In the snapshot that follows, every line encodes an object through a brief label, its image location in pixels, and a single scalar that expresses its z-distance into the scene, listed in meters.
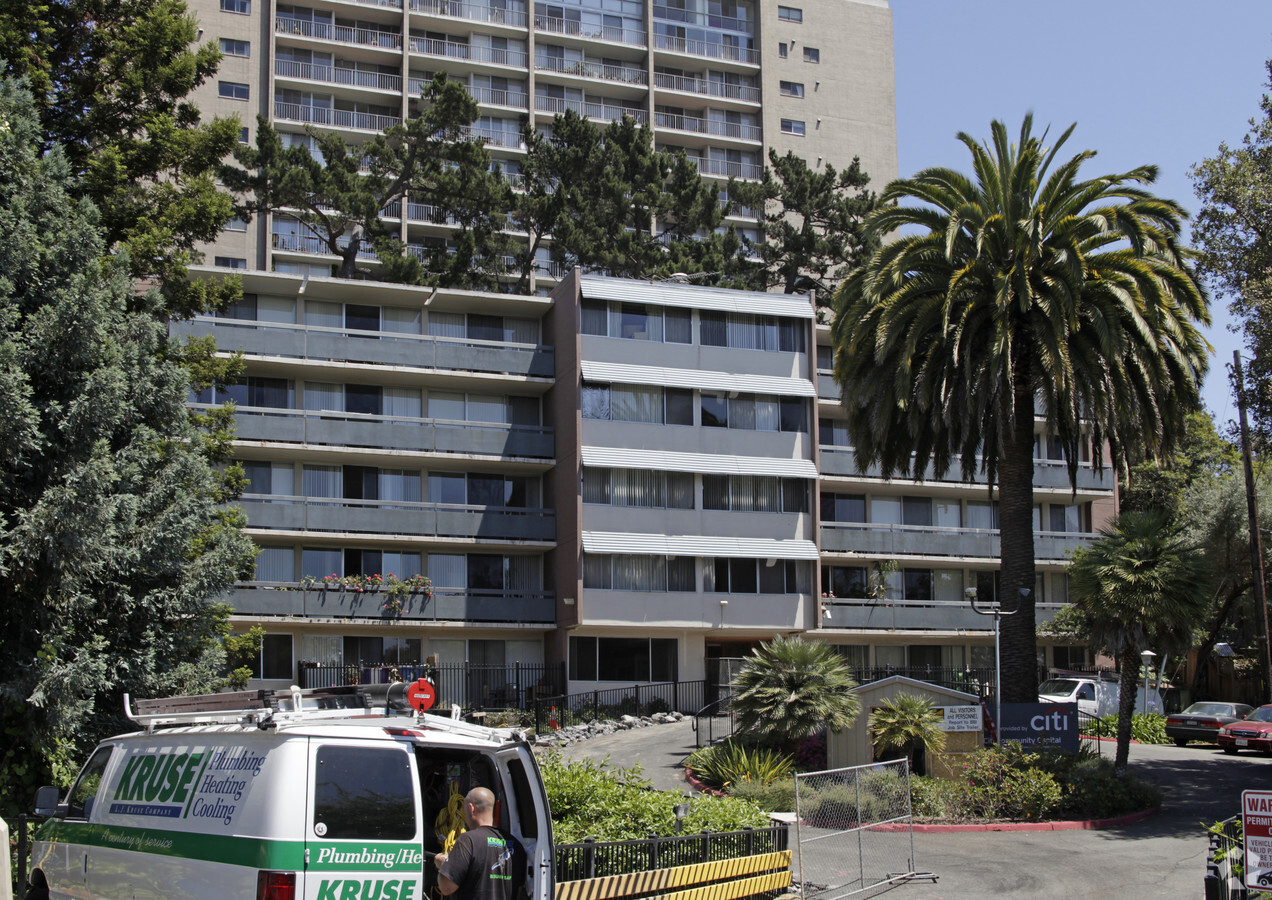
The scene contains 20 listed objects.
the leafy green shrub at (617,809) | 14.66
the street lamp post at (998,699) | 24.16
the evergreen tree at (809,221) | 56.84
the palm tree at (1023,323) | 27.02
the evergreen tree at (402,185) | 45.81
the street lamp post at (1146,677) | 31.70
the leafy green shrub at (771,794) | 21.73
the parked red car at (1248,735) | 32.19
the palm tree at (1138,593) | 24.73
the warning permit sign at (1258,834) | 11.45
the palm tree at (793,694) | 24.83
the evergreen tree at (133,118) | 23.23
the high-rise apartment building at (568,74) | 60.50
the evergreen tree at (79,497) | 15.84
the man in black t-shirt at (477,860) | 8.85
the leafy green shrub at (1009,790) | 21.48
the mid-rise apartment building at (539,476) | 41.53
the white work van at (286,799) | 8.27
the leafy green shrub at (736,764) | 23.78
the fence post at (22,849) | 13.28
